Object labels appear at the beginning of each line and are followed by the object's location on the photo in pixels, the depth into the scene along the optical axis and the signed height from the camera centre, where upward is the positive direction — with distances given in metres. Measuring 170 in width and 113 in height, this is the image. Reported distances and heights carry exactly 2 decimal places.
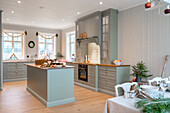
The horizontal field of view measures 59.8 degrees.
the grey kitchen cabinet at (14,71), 7.24 -0.77
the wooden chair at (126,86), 2.35 -0.49
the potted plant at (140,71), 4.36 -0.46
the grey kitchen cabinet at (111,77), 4.73 -0.71
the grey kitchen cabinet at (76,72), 6.62 -0.75
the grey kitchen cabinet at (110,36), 5.41 +0.74
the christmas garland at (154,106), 1.46 -0.51
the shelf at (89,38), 5.94 +0.76
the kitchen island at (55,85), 3.86 -0.81
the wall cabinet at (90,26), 5.86 +1.30
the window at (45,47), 9.12 +0.57
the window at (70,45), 8.84 +0.68
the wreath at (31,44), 8.56 +0.71
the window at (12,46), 8.12 +0.58
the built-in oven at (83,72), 5.98 -0.68
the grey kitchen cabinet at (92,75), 5.54 -0.73
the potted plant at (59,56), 9.28 +0.00
